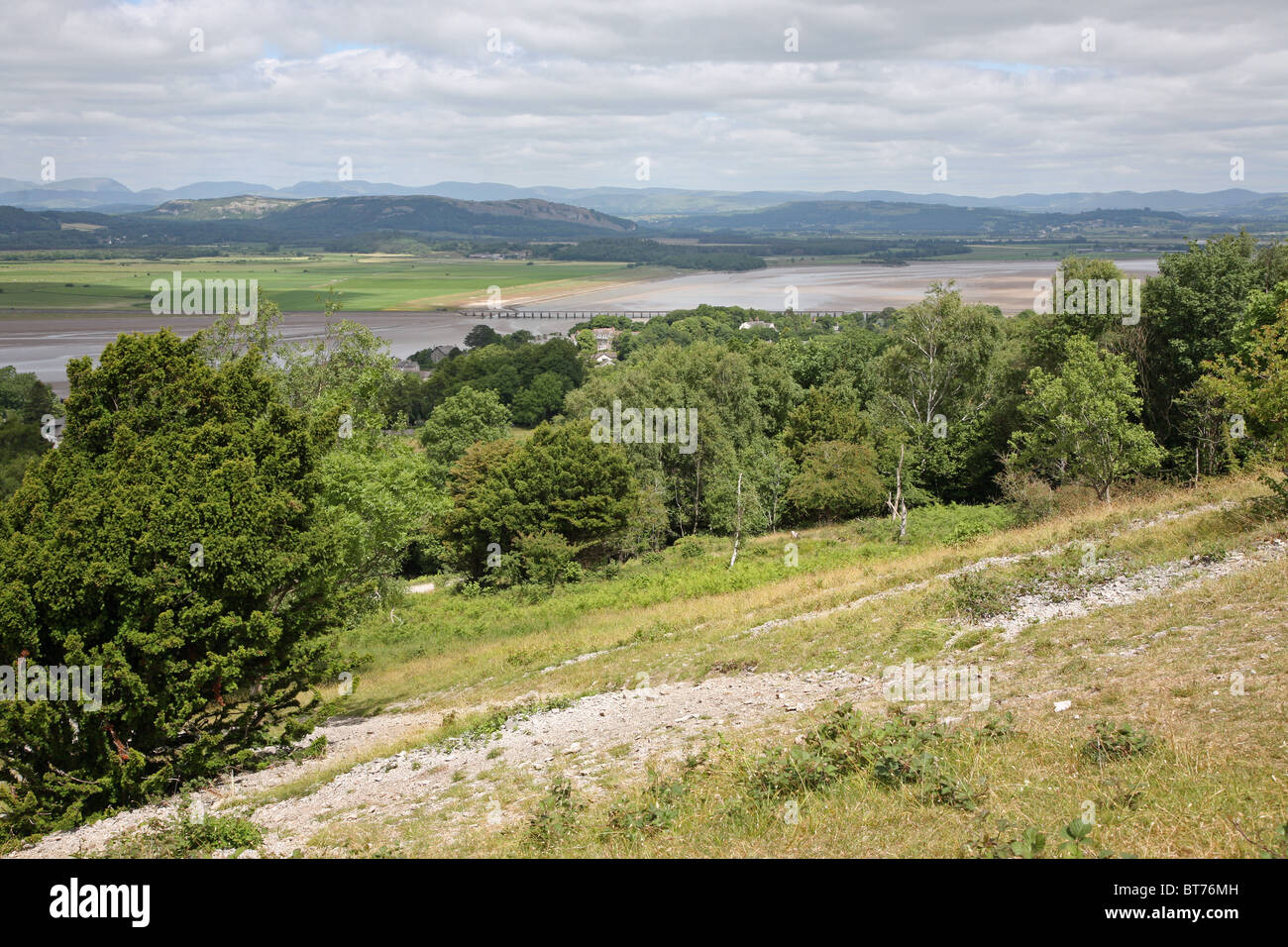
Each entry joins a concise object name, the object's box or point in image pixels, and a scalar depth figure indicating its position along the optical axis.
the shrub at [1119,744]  9.23
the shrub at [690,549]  42.06
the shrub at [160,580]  13.47
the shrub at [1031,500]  31.58
